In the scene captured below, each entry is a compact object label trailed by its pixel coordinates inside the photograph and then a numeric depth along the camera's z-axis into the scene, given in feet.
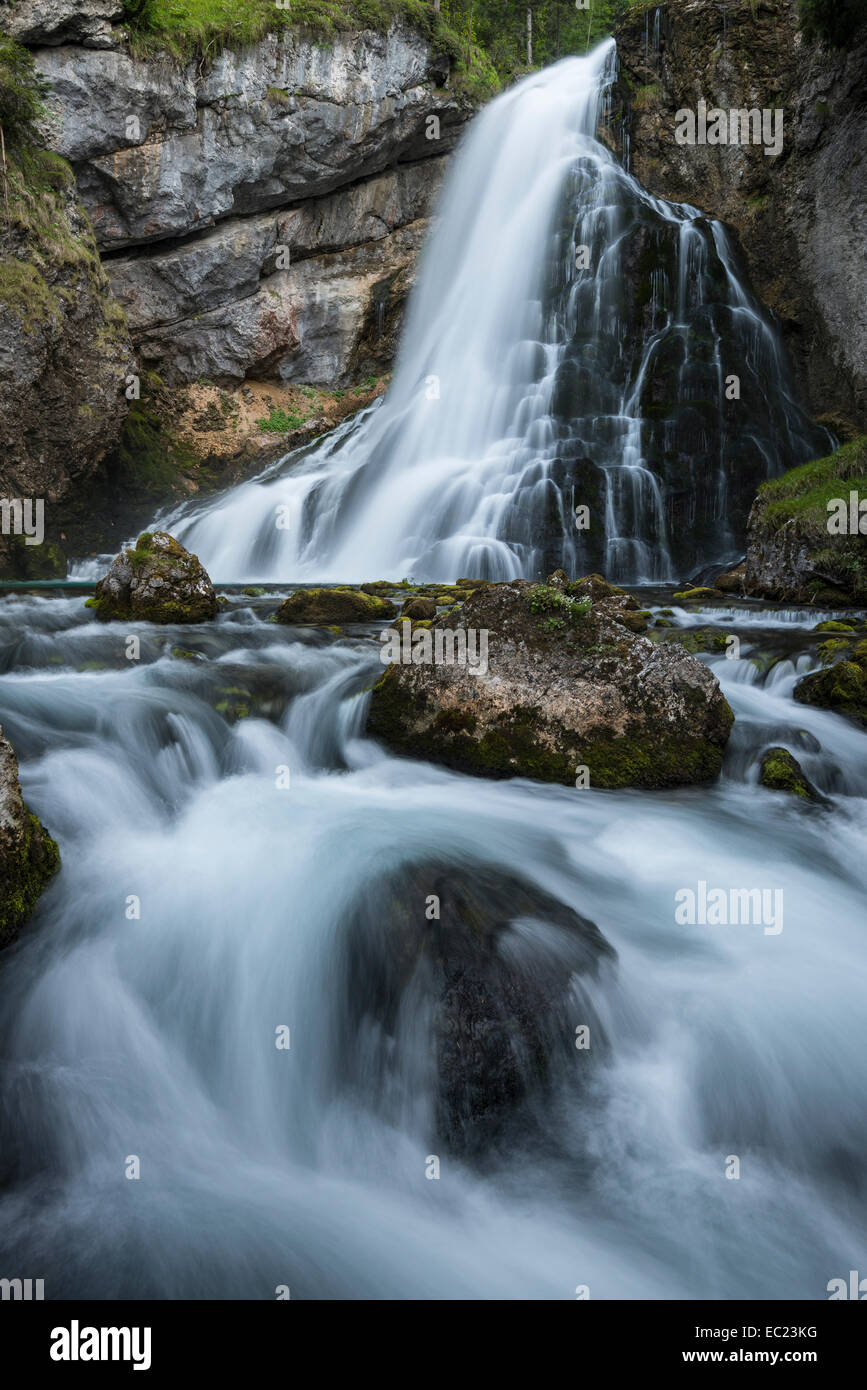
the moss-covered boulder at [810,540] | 34.68
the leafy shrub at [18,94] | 42.11
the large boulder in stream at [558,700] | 18.72
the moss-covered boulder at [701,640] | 28.55
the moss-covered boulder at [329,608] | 32.37
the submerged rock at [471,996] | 10.27
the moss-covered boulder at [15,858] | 11.81
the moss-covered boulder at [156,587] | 31.19
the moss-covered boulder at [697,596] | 37.81
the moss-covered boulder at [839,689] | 22.44
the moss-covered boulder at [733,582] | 40.50
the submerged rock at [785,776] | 18.85
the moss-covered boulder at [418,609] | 30.14
